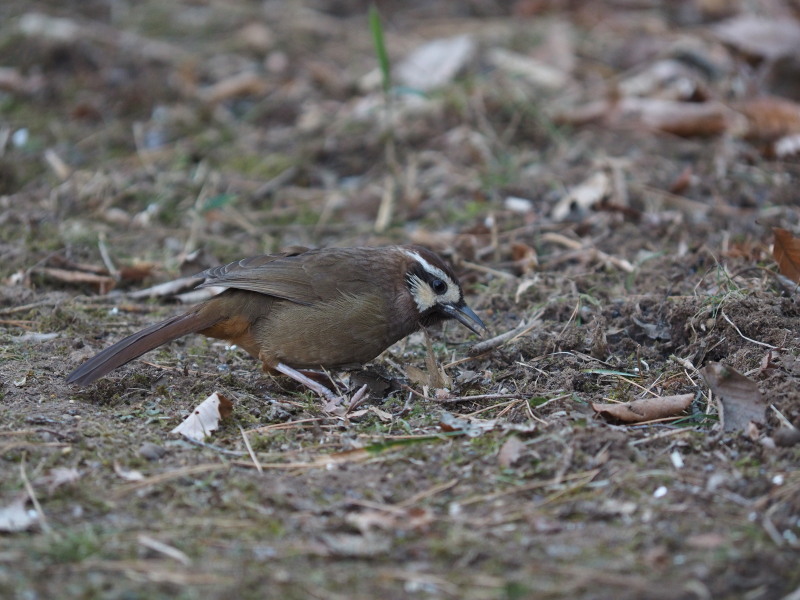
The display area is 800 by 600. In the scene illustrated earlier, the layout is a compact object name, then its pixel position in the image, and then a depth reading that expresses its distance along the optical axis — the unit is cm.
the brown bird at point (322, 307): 948
